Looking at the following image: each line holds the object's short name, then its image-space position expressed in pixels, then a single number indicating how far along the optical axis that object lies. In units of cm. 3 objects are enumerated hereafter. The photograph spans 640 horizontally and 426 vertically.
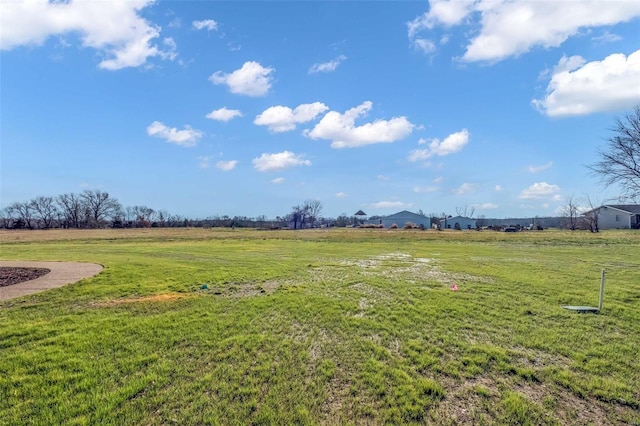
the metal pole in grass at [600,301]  641
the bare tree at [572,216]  5122
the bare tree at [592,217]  4301
